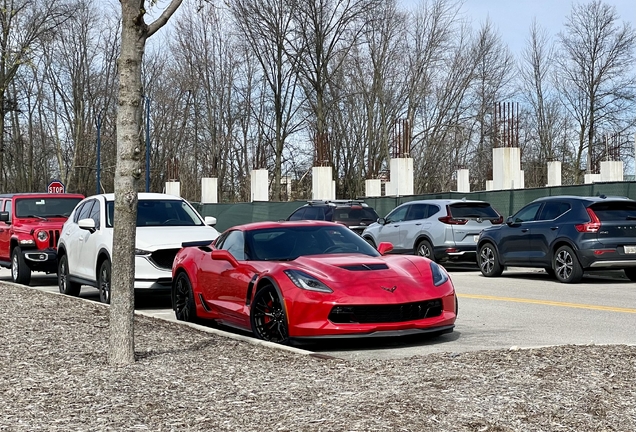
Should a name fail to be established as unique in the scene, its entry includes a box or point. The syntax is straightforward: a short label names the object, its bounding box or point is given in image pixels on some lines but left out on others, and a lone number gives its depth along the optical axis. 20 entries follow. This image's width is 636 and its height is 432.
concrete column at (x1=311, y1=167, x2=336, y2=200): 47.59
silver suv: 23.02
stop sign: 41.53
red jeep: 19.66
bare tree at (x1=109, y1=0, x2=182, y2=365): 8.36
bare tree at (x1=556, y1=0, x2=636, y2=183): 63.31
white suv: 14.44
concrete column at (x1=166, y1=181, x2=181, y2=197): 59.03
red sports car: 9.66
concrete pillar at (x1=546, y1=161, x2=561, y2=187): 50.91
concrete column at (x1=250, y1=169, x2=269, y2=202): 50.06
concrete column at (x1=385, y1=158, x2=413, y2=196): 41.66
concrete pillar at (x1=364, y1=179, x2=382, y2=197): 51.34
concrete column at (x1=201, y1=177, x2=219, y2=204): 53.28
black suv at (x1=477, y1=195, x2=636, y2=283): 18.08
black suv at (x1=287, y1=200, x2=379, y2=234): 26.83
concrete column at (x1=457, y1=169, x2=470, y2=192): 52.06
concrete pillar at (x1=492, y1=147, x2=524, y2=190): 37.91
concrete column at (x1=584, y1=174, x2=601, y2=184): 52.84
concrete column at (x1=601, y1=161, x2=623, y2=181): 48.09
